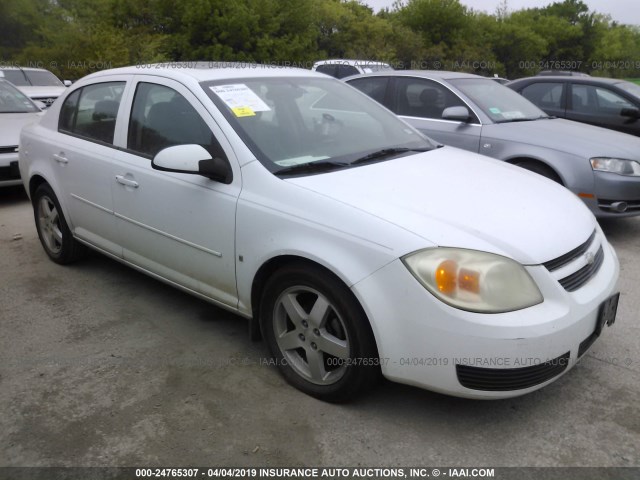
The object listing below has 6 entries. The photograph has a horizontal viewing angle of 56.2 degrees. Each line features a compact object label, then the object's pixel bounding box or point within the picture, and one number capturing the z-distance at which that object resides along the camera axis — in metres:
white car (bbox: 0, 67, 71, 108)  11.24
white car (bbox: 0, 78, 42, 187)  6.95
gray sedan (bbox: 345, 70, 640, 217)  5.30
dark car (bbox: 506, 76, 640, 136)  7.79
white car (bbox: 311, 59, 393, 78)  15.86
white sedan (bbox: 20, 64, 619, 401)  2.49
